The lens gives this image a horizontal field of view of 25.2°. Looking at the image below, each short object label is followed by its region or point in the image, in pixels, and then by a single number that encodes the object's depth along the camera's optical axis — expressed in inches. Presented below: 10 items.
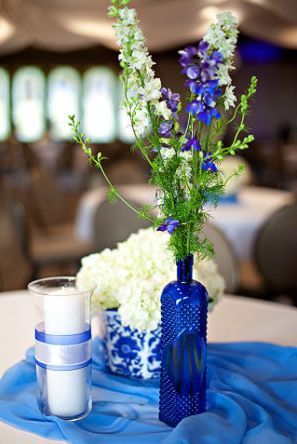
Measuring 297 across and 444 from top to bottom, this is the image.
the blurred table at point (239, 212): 147.4
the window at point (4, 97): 589.0
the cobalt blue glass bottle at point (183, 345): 40.3
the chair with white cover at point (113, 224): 131.3
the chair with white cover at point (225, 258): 96.7
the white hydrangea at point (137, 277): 44.9
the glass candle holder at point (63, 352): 40.6
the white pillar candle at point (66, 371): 40.4
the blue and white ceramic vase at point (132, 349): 48.1
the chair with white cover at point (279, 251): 126.5
